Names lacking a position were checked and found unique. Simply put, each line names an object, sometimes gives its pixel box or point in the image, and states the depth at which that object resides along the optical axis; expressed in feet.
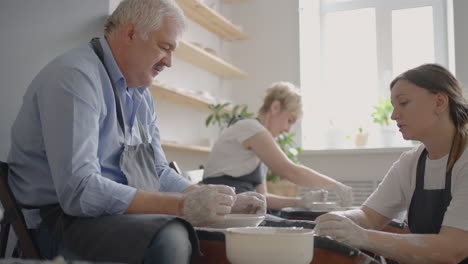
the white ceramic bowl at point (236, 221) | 3.59
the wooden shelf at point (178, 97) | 9.37
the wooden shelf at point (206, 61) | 10.46
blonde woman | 7.90
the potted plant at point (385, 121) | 12.64
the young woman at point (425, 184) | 3.88
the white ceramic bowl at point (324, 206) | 5.83
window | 13.03
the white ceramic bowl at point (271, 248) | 2.53
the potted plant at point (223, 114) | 11.37
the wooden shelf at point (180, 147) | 9.42
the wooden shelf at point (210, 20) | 10.78
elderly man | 3.06
